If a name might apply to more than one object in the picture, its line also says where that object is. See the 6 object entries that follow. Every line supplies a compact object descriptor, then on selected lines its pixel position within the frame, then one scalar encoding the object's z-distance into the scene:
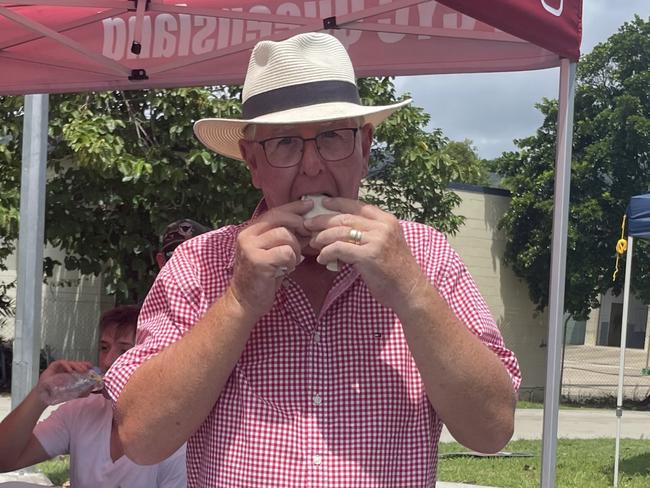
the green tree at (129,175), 8.59
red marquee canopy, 3.25
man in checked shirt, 1.34
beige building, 17.95
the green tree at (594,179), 17.72
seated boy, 2.72
